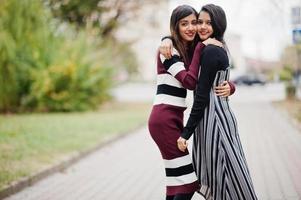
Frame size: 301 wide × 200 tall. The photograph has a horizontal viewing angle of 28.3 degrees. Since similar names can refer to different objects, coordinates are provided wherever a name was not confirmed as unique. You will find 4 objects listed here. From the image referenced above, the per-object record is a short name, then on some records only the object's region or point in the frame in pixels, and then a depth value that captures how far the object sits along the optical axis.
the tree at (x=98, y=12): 27.80
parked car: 63.66
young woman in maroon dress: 4.50
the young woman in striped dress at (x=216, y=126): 4.32
